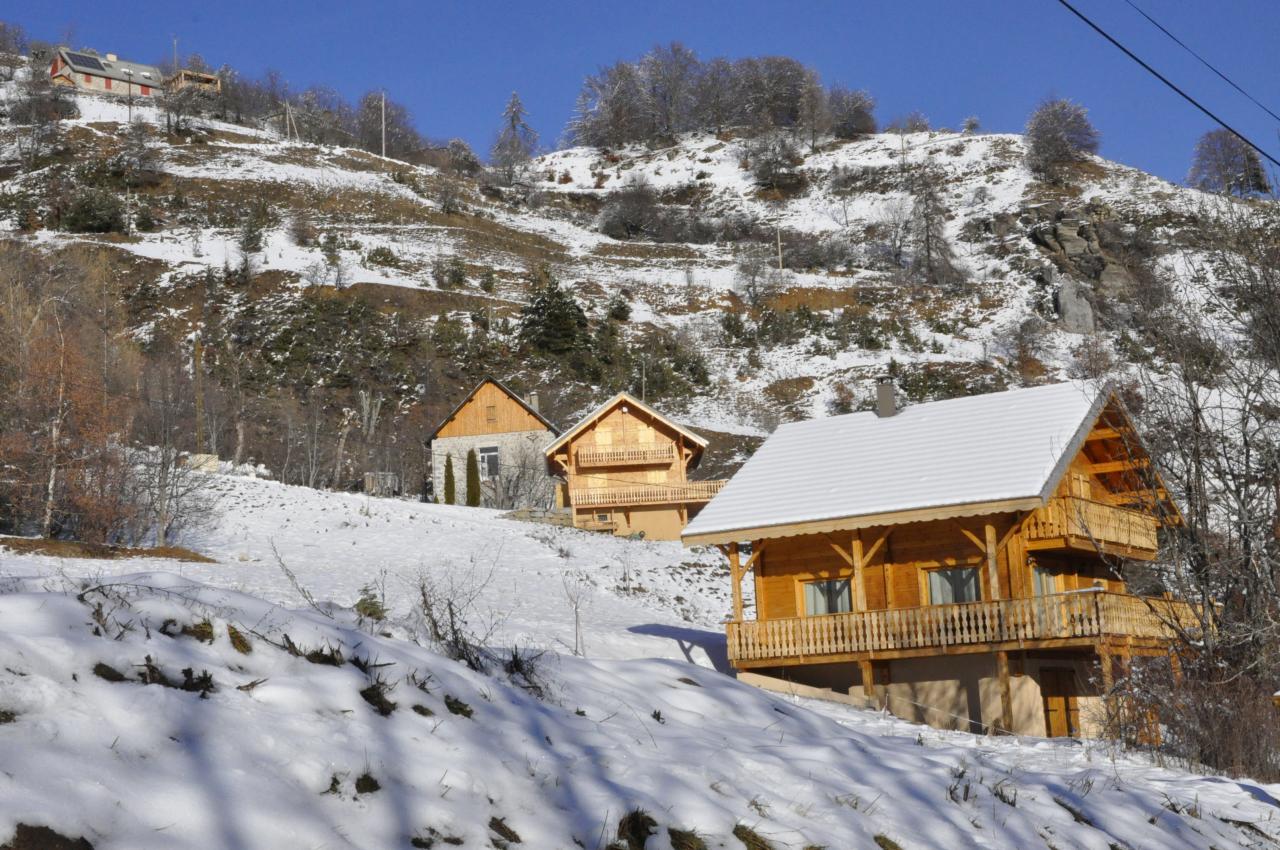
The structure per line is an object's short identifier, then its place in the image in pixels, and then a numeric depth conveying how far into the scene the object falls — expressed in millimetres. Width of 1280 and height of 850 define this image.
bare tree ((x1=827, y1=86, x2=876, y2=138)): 118125
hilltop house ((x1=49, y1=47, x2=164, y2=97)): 108125
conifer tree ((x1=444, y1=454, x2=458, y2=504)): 49528
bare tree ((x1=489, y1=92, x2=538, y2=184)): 113688
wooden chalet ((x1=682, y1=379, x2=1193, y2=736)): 20172
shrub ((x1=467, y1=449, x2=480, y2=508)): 48781
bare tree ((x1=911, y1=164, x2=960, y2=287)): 81712
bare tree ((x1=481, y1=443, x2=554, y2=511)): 50625
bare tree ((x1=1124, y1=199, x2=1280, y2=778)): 14969
